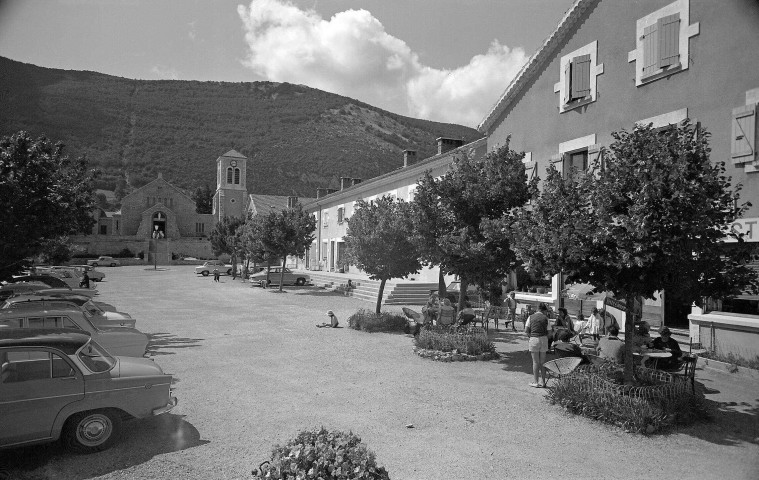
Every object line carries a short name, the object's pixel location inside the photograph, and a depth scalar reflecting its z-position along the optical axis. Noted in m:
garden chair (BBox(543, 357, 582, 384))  8.66
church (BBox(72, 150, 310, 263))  72.19
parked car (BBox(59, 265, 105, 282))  37.84
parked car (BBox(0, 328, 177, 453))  5.76
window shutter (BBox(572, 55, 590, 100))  14.16
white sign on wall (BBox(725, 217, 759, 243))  9.85
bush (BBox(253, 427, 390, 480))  3.69
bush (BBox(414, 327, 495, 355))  11.91
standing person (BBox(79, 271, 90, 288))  27.86
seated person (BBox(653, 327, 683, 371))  9.00
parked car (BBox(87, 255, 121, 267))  61.49
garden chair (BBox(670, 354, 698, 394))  8.41
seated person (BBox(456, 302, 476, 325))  13.11
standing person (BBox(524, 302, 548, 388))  9.35
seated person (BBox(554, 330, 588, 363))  9.95
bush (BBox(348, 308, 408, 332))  16.05
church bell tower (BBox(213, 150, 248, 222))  77.38
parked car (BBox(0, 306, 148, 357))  9.89
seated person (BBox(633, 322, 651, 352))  10.14
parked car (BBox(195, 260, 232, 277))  47.34
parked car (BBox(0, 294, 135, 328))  11.63
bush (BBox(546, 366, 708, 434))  7.03
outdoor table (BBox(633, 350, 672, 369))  8.99
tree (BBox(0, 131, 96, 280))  12.82
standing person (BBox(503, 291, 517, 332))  16.72
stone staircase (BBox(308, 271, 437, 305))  24.64
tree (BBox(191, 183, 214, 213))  106.88
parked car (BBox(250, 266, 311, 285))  35.19
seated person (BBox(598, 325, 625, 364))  9.15
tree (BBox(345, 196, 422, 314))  16.34
